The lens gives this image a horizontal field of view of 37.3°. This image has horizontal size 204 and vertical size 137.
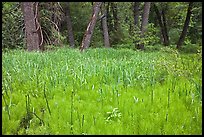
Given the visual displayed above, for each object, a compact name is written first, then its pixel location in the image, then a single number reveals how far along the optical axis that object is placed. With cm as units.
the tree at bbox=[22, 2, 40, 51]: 1209
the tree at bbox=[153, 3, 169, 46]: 2181
